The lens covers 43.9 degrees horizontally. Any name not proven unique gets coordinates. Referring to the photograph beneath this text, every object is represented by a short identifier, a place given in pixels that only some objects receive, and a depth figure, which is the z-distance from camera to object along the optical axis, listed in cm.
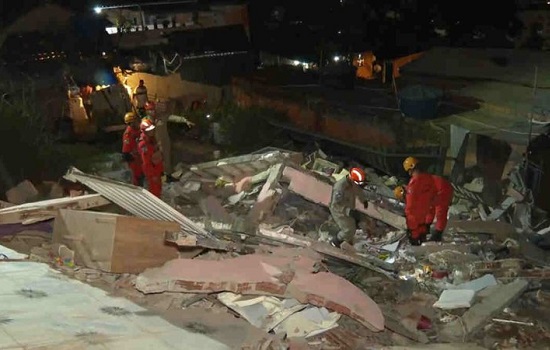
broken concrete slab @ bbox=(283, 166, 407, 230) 1047
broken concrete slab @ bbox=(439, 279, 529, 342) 677
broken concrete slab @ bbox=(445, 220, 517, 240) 1006
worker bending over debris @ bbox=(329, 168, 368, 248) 945
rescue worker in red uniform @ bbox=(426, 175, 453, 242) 970
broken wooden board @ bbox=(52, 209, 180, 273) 687
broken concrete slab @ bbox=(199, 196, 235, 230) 959
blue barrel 1577
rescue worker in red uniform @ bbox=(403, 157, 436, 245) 965
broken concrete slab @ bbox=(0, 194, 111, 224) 828
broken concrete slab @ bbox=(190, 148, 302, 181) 1221
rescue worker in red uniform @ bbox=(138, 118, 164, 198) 1109
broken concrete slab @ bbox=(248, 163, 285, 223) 1033
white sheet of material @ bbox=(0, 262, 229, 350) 472
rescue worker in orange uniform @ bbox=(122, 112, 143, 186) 1145
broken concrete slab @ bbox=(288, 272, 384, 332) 616
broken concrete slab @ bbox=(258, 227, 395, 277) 809
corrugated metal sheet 779
